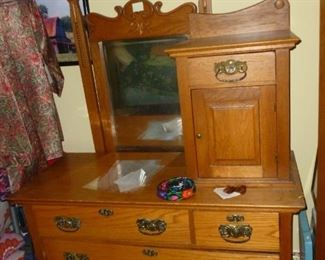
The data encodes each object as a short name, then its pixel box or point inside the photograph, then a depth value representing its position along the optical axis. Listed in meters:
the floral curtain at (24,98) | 1.52
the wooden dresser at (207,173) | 1.24
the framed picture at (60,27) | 1.71
